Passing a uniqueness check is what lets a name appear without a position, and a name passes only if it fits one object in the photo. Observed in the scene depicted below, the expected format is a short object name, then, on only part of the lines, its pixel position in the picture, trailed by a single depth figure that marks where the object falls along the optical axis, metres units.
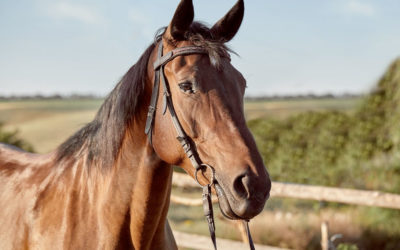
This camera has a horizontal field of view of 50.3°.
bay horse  1.94
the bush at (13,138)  10.23
